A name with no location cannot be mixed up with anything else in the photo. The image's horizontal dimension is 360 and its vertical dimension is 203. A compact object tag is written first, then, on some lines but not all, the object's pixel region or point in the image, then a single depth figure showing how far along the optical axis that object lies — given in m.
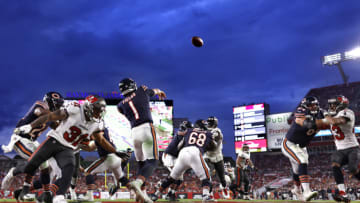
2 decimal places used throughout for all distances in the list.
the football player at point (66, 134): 6.05
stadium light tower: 44.94
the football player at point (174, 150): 12.22
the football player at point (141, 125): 7.42
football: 12.63
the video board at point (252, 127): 46.16
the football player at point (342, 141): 8.38
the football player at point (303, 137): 8.43
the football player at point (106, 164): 8.75
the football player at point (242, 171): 14.91
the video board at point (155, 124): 36.62
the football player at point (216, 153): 11.62
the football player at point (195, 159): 9.27
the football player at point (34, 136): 7.84
